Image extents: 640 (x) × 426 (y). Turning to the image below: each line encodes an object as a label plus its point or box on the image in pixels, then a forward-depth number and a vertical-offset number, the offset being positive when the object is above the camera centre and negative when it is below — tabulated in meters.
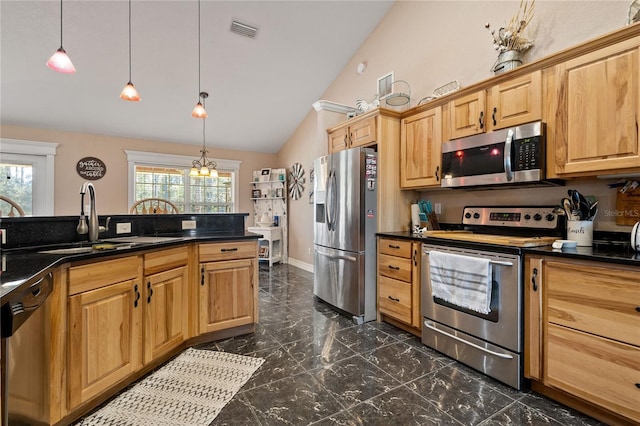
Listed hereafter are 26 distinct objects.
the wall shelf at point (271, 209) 5.91 +0.11
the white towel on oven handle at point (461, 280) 2.04 -0.48
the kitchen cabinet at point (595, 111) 1.69 +0.64
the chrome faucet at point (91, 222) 2.07 -0.06
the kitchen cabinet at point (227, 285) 2.45 -0.61
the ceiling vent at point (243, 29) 3.66 +2.31
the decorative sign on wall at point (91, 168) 4.95 +0.77
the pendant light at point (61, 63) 1.97 +1.00
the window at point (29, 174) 4.49 +0.61
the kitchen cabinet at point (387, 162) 3.12 +0.55
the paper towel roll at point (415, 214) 3.20 +0.00
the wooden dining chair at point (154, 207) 5.42 +0.13
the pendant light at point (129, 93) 2.50 +1.01
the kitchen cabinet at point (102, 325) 1.55 -0.64
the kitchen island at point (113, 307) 1.33 -0.58
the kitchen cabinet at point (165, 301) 2.00 -0.63
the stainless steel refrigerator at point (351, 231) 3.04 -0.18
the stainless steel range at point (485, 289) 1.92 -0.53
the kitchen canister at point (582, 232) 1.90 -0.11
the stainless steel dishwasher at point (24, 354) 1.00 -0.57
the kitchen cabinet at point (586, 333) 1.47 -0.64
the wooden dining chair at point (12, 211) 4.28 +0.04
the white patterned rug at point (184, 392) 1.61 -1.10
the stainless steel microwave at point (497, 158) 2.11 +0.45
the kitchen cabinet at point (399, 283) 2.64 -0.65
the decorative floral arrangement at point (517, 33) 2.43 +1.50
